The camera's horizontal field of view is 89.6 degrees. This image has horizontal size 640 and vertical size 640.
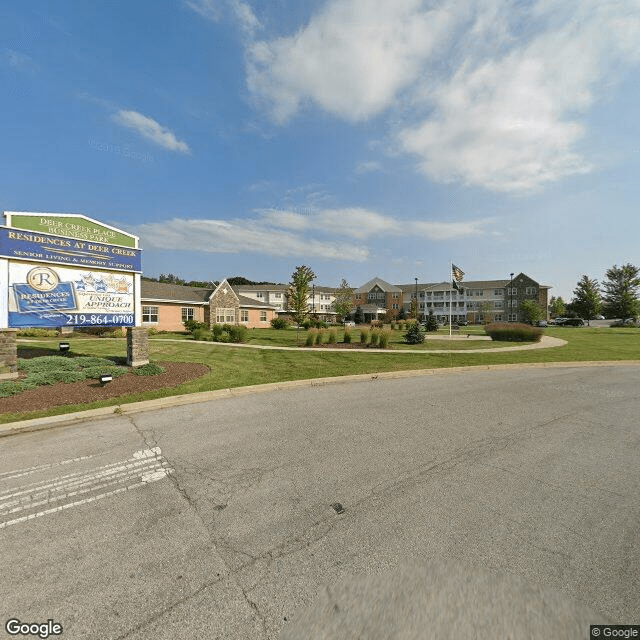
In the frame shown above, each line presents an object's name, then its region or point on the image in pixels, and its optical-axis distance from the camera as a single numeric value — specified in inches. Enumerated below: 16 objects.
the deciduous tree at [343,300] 2157.0
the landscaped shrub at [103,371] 394.9
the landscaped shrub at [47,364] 405.1
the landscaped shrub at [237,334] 922.7
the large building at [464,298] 2903.5
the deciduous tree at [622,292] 1925.4
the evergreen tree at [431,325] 1518.2
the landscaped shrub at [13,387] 314.5
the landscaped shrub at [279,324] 1686.8
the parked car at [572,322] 2290.8
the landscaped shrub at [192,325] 1221.2
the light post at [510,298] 2967.5
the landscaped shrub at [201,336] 1012.7
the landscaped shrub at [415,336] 931.3
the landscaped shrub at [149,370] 421.7
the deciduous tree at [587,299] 2046.0
